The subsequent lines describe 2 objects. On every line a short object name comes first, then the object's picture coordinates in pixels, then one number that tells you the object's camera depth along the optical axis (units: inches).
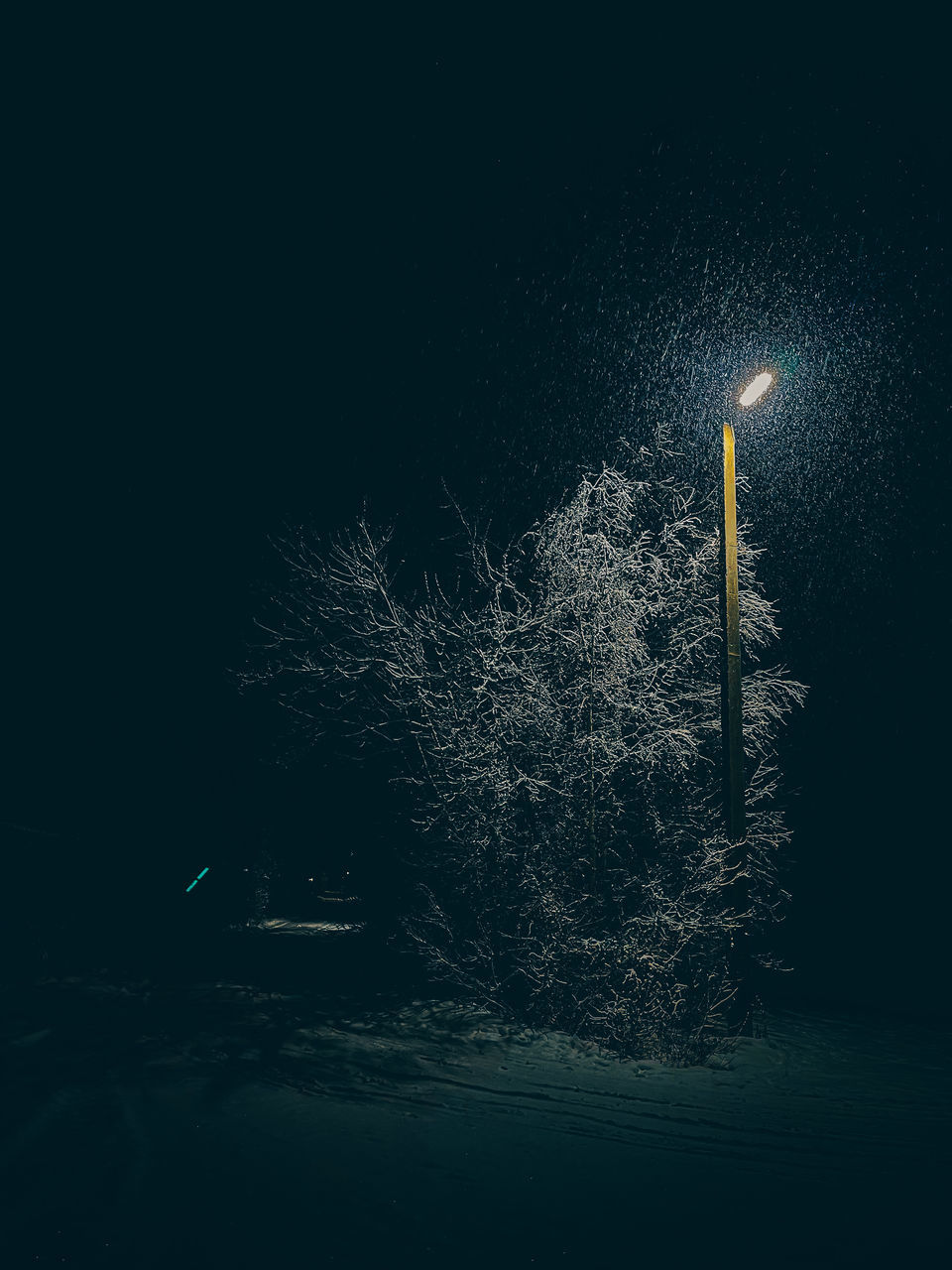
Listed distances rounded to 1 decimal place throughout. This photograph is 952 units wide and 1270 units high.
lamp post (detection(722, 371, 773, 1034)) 342.0
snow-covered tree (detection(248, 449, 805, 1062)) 341.7
